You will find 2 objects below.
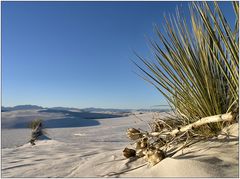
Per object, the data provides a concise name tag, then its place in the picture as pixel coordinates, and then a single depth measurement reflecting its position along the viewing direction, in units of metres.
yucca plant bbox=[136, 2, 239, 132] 1.56
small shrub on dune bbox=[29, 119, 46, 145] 6.25
